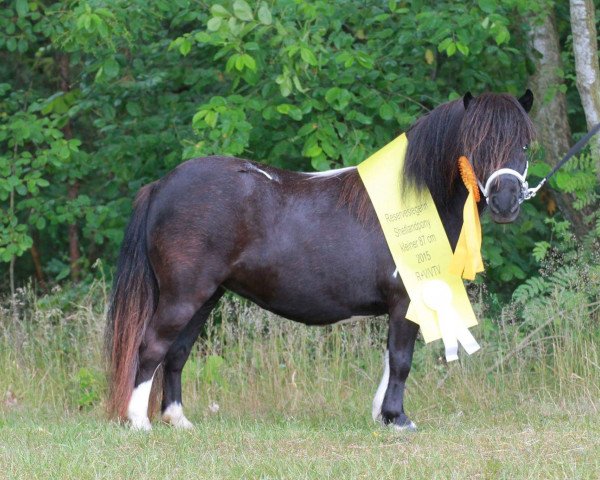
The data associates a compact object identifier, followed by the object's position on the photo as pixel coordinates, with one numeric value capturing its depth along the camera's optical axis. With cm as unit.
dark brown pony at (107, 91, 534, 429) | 1110
